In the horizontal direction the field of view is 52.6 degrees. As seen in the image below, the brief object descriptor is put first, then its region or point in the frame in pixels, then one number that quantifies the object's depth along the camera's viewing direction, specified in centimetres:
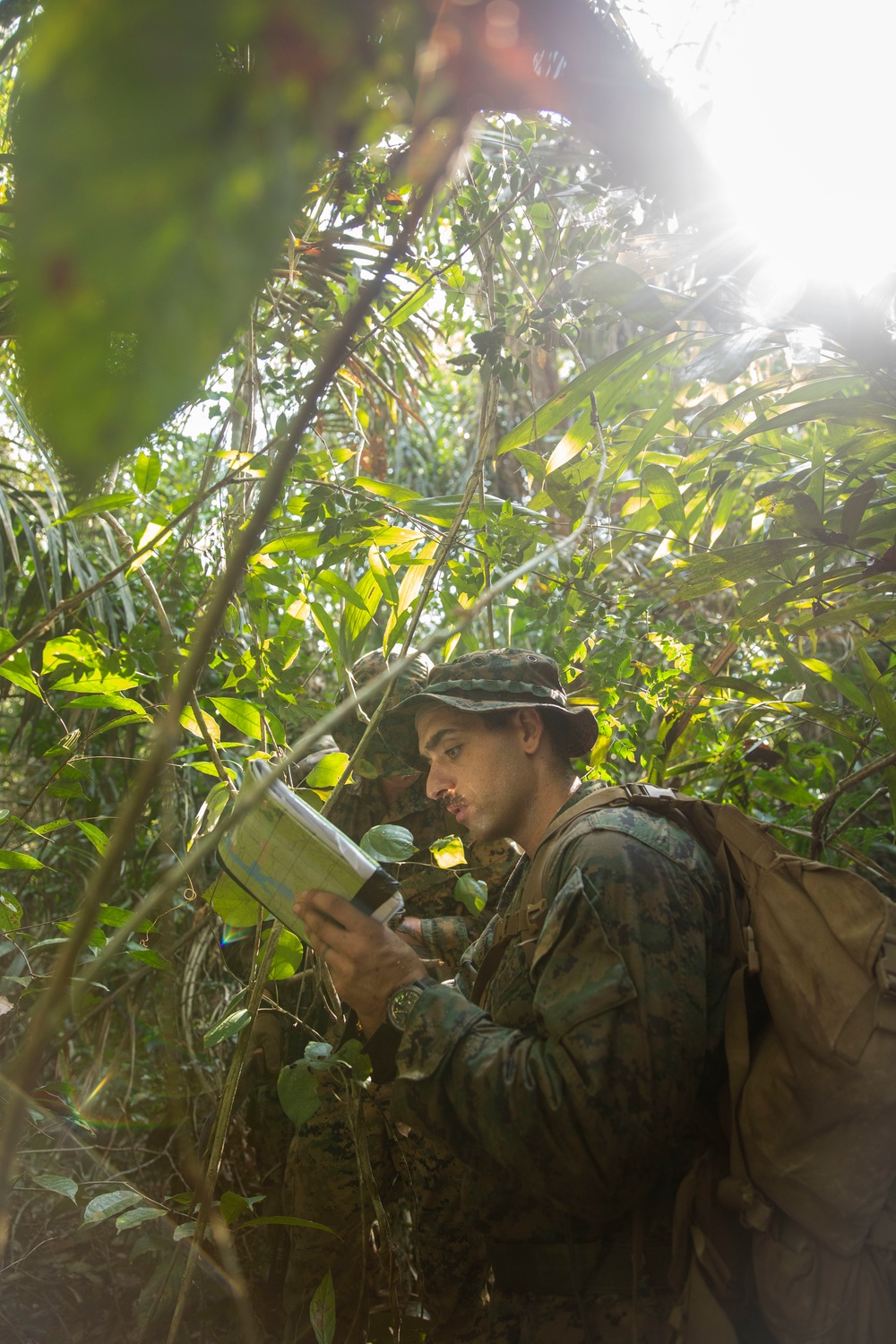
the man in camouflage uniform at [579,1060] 119
